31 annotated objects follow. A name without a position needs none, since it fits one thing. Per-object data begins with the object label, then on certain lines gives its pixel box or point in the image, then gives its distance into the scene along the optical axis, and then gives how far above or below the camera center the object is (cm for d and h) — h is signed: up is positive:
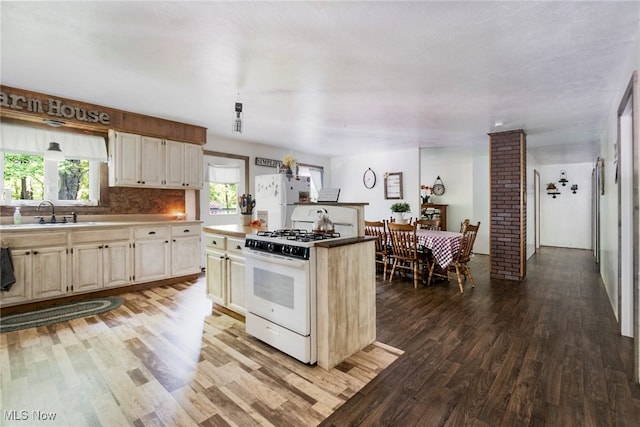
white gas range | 218 -56
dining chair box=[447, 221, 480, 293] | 421 -57
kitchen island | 216 -64
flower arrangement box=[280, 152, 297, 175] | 380 +61
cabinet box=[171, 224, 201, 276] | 445 -54
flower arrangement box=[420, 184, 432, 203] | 821 +54
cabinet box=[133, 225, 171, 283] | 409 -54
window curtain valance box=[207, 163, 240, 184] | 536 +71
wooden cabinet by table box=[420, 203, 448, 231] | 795 +2
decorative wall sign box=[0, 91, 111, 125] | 317 +119
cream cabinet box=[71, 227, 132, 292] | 361 -56
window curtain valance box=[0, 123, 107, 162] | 354 +90
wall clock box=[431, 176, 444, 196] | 814 +64
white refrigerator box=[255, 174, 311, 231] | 403 +23
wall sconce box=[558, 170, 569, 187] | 793 +86
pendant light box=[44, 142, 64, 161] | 366 +74
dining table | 412 -46
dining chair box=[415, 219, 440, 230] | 502 -19
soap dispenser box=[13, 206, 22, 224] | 353 -4
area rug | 296 -106
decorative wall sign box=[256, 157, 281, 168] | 600 +102
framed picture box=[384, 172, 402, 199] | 664 +59
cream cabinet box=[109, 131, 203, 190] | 407 +73
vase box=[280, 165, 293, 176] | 391 +55
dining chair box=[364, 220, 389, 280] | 484 -44
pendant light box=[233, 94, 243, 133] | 290 +86
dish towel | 305 -56
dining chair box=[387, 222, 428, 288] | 435 -54
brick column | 464 +11
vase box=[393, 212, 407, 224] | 570 -11
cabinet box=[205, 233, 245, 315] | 295 -60
